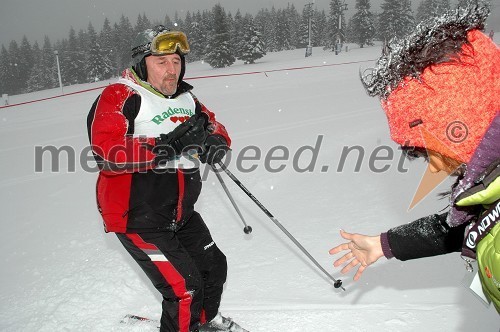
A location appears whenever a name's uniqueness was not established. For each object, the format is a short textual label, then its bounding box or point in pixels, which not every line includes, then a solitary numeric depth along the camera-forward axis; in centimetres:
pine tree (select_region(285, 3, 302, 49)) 8606
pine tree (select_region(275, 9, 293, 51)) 8244
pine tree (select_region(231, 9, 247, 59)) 5134
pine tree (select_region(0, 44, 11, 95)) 10425
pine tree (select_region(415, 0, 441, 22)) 9415
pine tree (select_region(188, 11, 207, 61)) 6822
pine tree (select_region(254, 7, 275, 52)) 8574
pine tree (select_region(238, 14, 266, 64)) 4894
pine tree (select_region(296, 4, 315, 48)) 7909
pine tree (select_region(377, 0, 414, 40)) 6342
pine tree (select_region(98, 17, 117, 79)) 8544
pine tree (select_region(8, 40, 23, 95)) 10384
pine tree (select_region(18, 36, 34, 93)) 10488
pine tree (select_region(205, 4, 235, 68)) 4822
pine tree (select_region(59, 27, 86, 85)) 8006
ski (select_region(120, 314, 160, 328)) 330
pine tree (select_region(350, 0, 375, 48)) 6125
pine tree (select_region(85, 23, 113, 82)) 6319
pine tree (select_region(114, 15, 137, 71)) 8712
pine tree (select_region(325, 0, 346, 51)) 6259
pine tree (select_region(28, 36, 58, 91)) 8938
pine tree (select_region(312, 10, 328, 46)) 8244
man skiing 256
